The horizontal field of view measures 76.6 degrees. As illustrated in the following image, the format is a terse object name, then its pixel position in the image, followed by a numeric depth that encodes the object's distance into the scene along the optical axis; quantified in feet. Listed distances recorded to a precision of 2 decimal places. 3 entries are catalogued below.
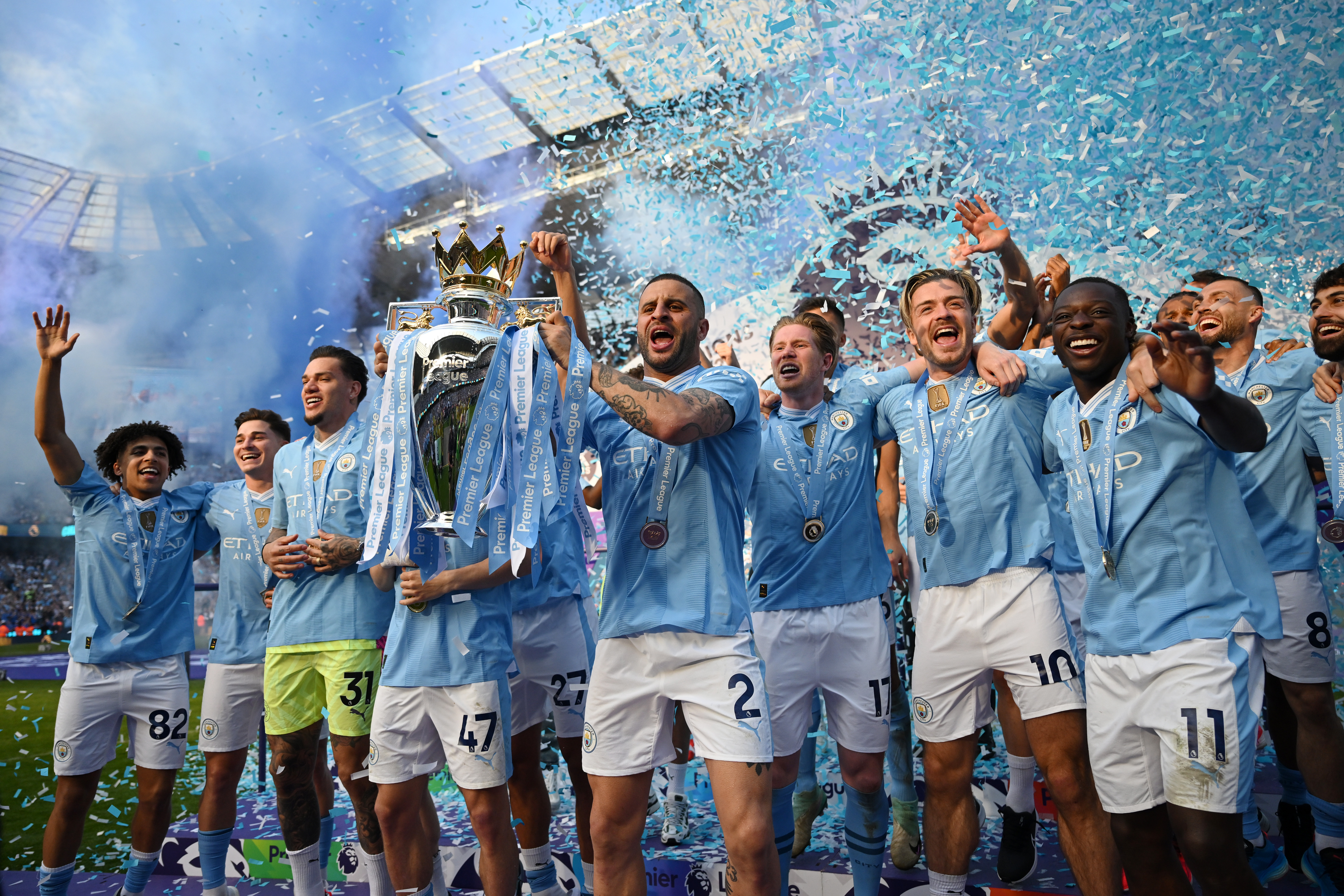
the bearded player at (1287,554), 10.99
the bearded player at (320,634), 11.49
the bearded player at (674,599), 7.57
